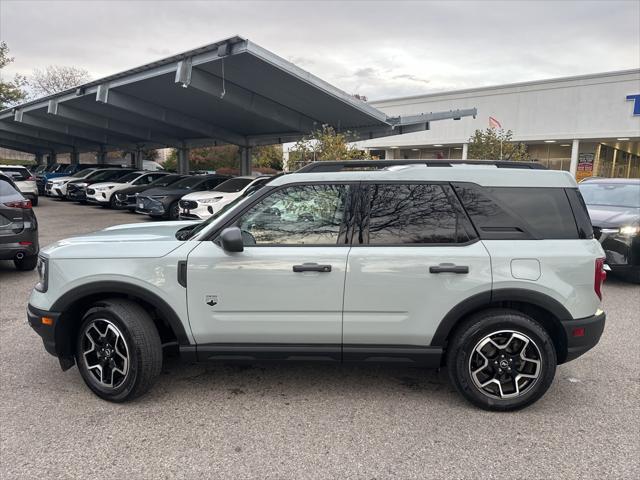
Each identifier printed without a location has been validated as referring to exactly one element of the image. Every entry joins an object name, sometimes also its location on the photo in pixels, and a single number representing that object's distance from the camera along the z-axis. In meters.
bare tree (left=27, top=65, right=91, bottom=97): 54.75
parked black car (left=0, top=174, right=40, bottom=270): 6.80
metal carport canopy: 13.81
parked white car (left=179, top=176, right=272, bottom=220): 12.11
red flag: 27.48
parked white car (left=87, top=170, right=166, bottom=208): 18.86
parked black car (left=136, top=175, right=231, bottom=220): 14.48
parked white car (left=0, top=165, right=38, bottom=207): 18.56
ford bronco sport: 3.29
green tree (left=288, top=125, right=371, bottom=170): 12.56
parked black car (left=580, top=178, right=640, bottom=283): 7.26
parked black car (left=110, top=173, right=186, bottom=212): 16.69
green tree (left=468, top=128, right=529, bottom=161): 18.41
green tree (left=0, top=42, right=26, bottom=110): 37.53
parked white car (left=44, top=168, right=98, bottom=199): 23.45
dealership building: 23.36
